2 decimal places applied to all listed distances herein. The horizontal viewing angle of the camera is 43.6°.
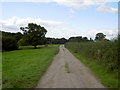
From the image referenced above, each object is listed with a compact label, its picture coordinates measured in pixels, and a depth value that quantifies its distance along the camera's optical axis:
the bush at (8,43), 49.17
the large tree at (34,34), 62.53
